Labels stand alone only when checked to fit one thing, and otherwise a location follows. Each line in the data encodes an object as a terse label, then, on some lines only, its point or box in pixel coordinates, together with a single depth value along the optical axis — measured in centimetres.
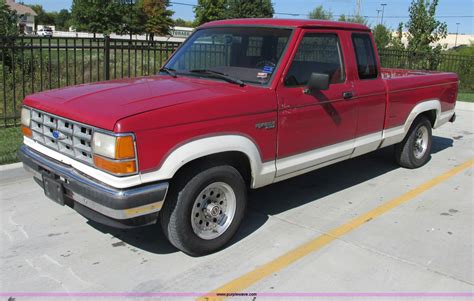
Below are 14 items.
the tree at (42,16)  11905
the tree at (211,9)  5994
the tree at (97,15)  5462
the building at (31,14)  8888
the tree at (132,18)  5947
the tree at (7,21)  1204
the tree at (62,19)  11437
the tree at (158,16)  6599
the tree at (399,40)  1765
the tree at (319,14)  5335
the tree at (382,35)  3078
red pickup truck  341
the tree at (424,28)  1666
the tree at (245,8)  5341
